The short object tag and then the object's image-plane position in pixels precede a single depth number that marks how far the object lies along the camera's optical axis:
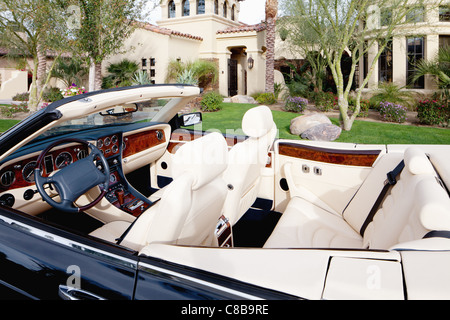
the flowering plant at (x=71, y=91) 9.95
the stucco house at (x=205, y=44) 19.06
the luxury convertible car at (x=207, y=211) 1.21
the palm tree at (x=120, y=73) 18.32
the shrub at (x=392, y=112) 12.53
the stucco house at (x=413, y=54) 15.15
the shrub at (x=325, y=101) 15.15
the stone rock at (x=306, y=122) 10.84
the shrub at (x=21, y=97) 20.91
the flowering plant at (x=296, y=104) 14.45
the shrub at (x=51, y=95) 18.27
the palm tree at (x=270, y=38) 16.92
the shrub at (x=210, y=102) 14.94
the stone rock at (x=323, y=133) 10.07
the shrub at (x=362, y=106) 13.84
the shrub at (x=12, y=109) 14.10
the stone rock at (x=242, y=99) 17.69
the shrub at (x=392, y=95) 13.80
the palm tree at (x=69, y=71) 19.17
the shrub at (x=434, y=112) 11.92
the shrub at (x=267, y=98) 16.56
